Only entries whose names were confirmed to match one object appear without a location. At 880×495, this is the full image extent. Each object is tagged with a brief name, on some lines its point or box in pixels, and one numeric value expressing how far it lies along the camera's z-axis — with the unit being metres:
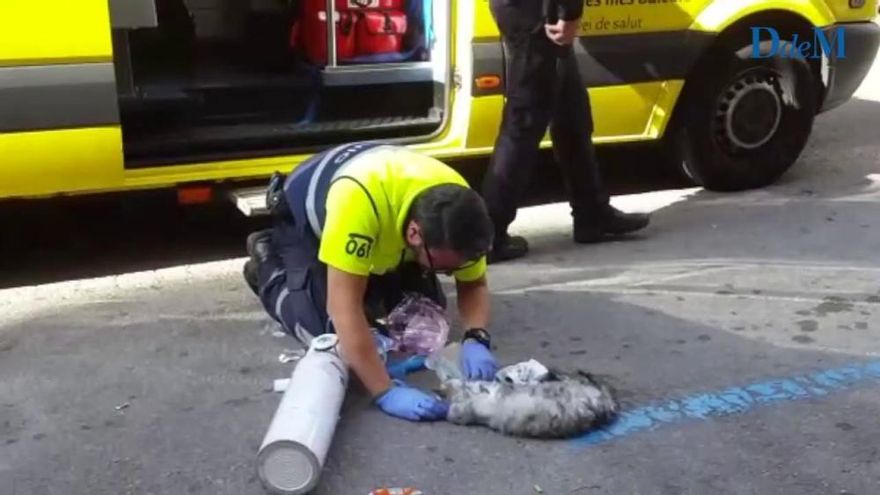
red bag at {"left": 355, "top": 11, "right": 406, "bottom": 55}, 5.86
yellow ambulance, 4.37
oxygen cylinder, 2.97
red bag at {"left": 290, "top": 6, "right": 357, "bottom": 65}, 5.88
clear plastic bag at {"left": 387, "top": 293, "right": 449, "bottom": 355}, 3.94
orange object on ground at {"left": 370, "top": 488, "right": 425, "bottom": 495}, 3.00
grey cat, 3.34
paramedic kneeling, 3.26
